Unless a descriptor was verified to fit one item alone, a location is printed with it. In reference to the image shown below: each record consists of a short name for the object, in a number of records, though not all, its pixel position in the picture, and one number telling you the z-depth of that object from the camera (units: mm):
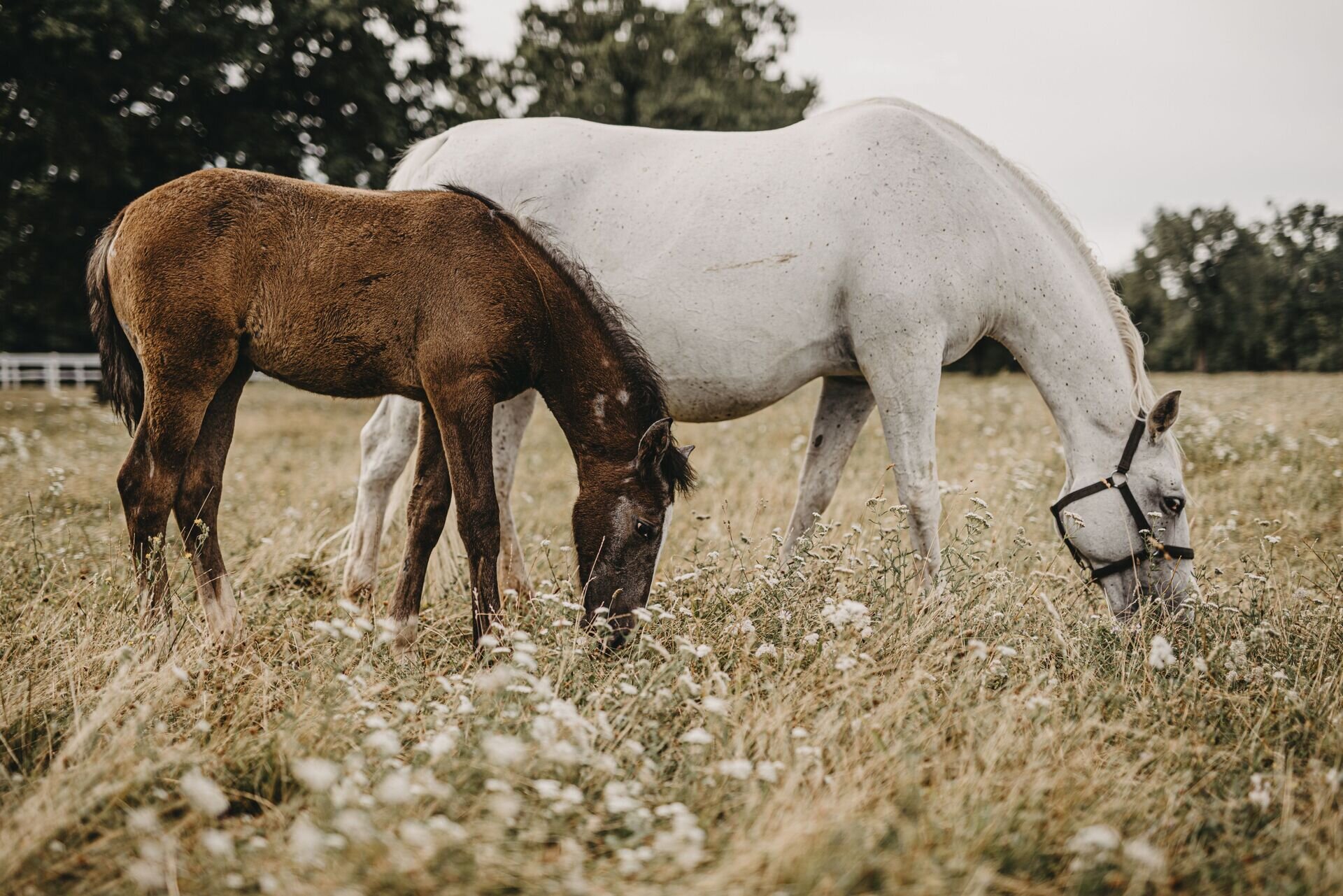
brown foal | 3338
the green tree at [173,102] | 11273
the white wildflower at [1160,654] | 2773
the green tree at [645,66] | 25297
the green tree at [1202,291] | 48156
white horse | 3973
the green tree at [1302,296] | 37125
